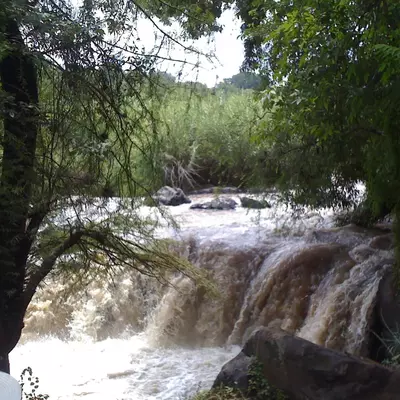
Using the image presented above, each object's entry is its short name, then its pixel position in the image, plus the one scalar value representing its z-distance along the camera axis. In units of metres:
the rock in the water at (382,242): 6.66
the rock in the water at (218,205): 9.72
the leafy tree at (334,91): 2.99
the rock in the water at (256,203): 6.76
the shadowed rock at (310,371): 3.97
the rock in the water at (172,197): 10.07
